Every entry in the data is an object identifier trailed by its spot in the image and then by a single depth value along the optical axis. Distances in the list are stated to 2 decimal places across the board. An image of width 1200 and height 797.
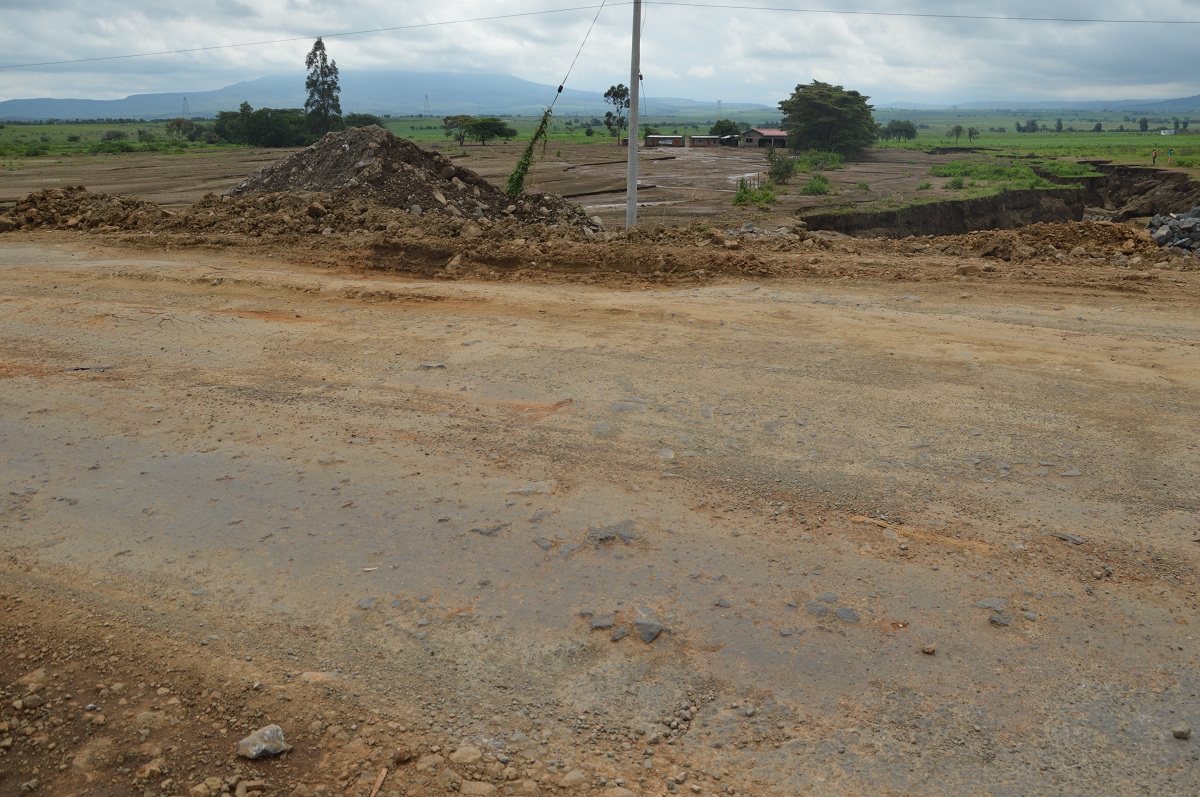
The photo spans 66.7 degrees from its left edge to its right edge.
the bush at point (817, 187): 32.62
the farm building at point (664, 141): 68.98
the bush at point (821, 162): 47.30
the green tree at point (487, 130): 75.00
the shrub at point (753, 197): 28.50
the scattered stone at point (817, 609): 4.25
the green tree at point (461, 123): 73.46
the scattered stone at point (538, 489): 5.44
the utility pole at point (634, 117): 15.34
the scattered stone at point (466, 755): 3.46
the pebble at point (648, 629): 4.11
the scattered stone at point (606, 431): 6.23
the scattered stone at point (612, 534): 4.92
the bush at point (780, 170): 37.50
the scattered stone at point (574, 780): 3.35
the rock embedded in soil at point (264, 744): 3.52
